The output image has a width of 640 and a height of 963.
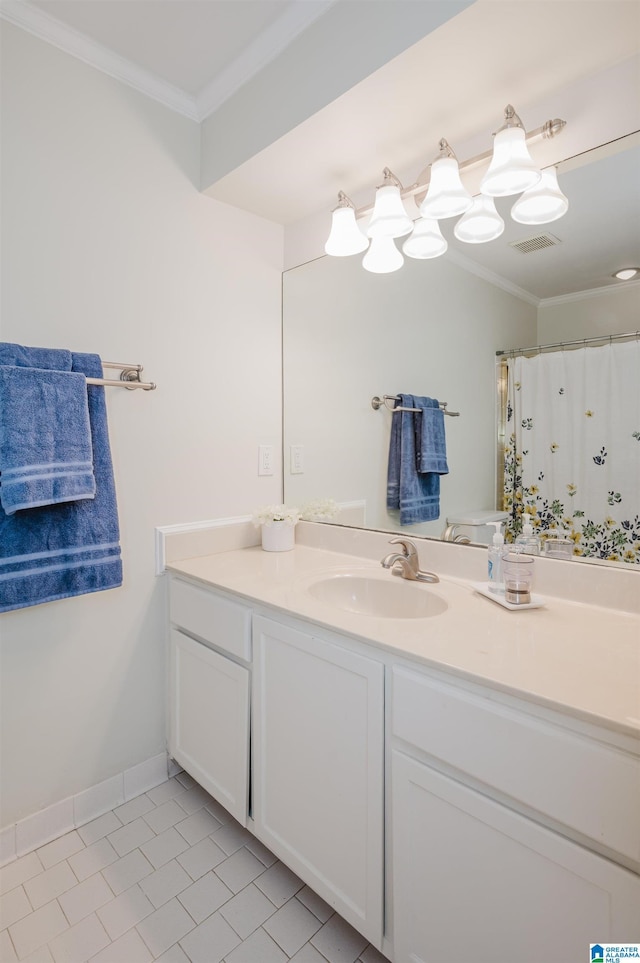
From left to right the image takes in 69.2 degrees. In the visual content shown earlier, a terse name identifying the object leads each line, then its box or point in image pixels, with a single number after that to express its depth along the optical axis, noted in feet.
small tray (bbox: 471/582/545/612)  3.72
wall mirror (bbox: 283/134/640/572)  3.85
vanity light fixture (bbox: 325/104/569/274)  3.91
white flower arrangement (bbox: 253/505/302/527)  6.01
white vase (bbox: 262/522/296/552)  6.07
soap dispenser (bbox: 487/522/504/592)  4.17
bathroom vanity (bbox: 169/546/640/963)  2.33
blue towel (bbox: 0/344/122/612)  4.16
